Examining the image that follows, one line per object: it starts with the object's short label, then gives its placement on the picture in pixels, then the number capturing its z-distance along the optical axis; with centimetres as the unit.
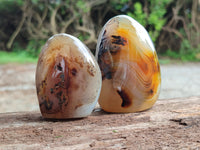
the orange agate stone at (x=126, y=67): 32
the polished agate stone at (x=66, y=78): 30
